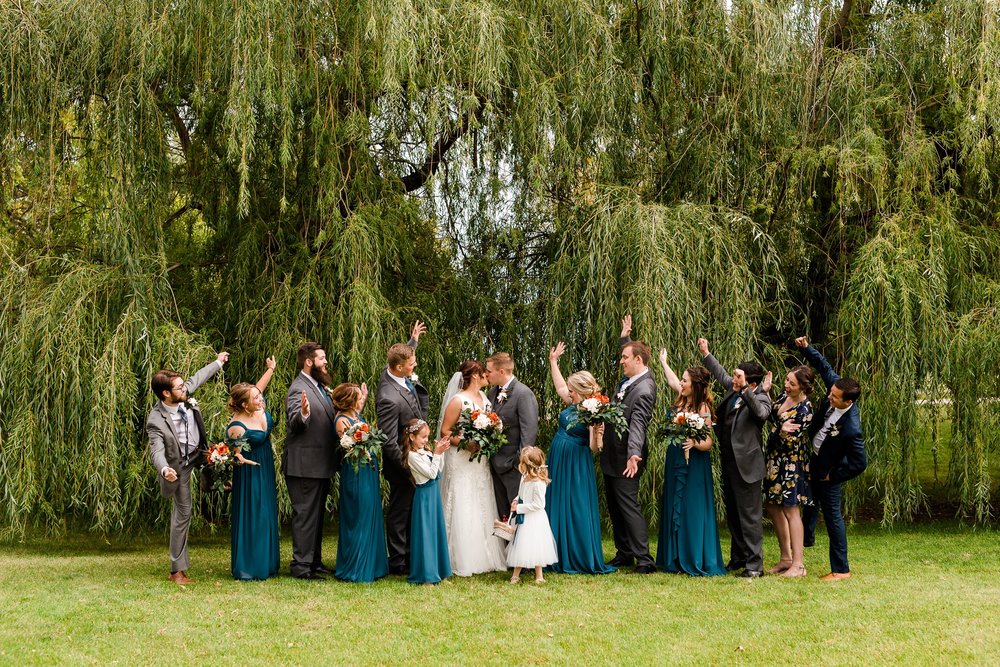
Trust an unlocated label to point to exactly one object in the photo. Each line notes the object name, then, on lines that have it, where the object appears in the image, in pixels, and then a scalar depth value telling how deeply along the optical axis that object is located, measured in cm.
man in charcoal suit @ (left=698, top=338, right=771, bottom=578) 729
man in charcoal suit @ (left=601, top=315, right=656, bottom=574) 757
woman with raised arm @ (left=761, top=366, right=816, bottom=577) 727
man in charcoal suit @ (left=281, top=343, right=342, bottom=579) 741
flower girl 724
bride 752
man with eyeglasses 704
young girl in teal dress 721
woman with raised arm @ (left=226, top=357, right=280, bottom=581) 731
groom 780
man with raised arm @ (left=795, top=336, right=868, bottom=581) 704
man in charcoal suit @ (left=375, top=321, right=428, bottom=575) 752
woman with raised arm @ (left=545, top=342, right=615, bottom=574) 760
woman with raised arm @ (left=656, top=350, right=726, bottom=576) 749
